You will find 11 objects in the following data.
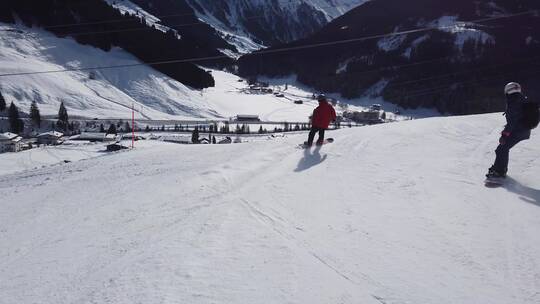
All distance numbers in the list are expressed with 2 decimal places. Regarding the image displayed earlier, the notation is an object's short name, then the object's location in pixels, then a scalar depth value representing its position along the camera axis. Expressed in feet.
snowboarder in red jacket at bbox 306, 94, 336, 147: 44.11
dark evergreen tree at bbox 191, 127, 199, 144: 257.42
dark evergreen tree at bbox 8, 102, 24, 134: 289.74
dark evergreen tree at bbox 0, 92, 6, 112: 313.53
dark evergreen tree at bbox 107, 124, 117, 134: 290.37
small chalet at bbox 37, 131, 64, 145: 250.16
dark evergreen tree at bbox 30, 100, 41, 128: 304.50
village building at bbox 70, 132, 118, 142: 256.09
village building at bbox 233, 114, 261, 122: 385.23
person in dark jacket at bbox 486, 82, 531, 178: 28.04
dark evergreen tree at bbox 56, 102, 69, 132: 305.12
